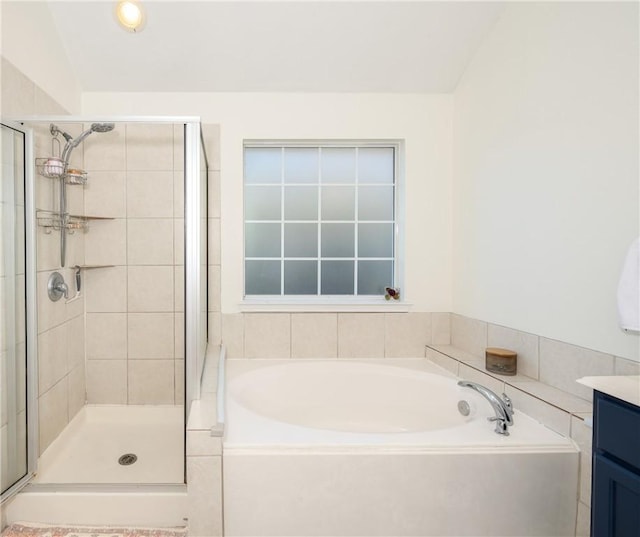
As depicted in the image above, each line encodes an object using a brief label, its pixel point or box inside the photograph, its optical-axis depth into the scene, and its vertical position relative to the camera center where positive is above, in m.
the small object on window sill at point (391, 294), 2.41 -0.22
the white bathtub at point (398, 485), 1.21 -0.79
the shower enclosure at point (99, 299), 1.55 -0.22
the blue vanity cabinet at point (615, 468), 0.80 -0.49
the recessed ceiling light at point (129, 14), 1.69 +1.21
